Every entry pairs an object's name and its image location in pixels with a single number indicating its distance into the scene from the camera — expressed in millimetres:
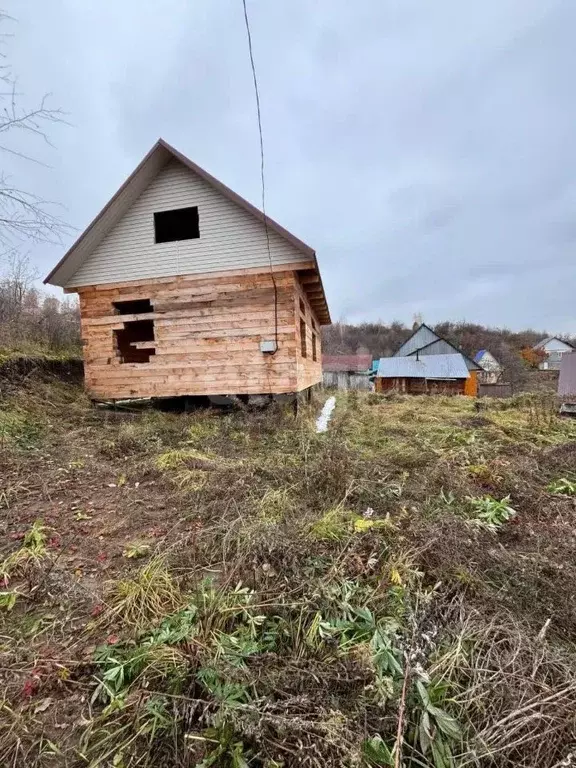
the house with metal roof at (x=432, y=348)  30698
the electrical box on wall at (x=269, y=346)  8523
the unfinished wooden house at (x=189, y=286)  8438
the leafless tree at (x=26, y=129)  5337
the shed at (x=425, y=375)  30281
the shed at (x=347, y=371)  42906
